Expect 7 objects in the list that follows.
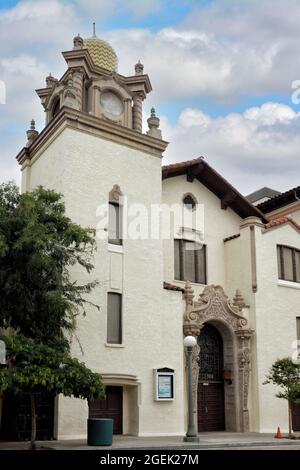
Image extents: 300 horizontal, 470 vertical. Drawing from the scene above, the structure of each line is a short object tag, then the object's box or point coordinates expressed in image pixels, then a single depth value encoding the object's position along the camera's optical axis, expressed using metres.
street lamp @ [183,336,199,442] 20.34
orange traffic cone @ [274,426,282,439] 24.00
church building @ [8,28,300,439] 23.42
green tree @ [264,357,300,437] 24.11
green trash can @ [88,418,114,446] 18.94
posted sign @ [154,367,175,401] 23.64
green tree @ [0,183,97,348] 17.72
